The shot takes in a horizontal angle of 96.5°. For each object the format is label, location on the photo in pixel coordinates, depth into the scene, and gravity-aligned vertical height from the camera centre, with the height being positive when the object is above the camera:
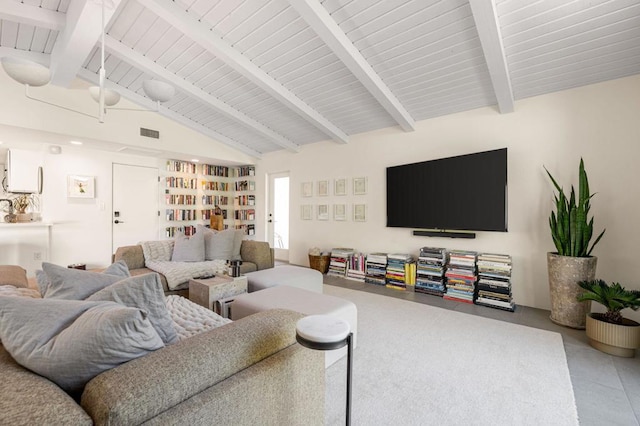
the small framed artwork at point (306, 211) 5.68 +0.00
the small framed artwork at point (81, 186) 4.76 +0.39
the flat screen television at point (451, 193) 3.34 +0.25
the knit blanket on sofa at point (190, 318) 1.67 -0.70
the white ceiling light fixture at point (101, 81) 1.83 +0.93
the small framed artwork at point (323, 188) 5.39 +0.44
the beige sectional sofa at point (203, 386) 0.69 -0.51
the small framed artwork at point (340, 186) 5.12 +0.45
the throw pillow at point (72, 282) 1.25 -0.34
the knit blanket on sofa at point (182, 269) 2.95 -0.64
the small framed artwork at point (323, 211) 5.40 -0.01
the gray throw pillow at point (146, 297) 1.17 -0.36
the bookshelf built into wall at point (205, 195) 6.02 +0.34
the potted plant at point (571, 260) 2.65 -0.44
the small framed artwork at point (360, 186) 4.86 +0.44
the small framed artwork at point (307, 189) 5.64 +0.44
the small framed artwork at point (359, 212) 4.86 -0.02
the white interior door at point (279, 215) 6.31 -0.10
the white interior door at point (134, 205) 5.26 +0.10
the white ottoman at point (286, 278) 2.90 -0.71
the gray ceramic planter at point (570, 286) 2.64 -0.70
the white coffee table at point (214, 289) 2.51 -0.72
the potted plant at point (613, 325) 2.14 -0.87
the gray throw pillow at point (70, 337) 0.81 -0.38
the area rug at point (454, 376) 1.57 -1.11
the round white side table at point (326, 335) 0.95 -0.42
